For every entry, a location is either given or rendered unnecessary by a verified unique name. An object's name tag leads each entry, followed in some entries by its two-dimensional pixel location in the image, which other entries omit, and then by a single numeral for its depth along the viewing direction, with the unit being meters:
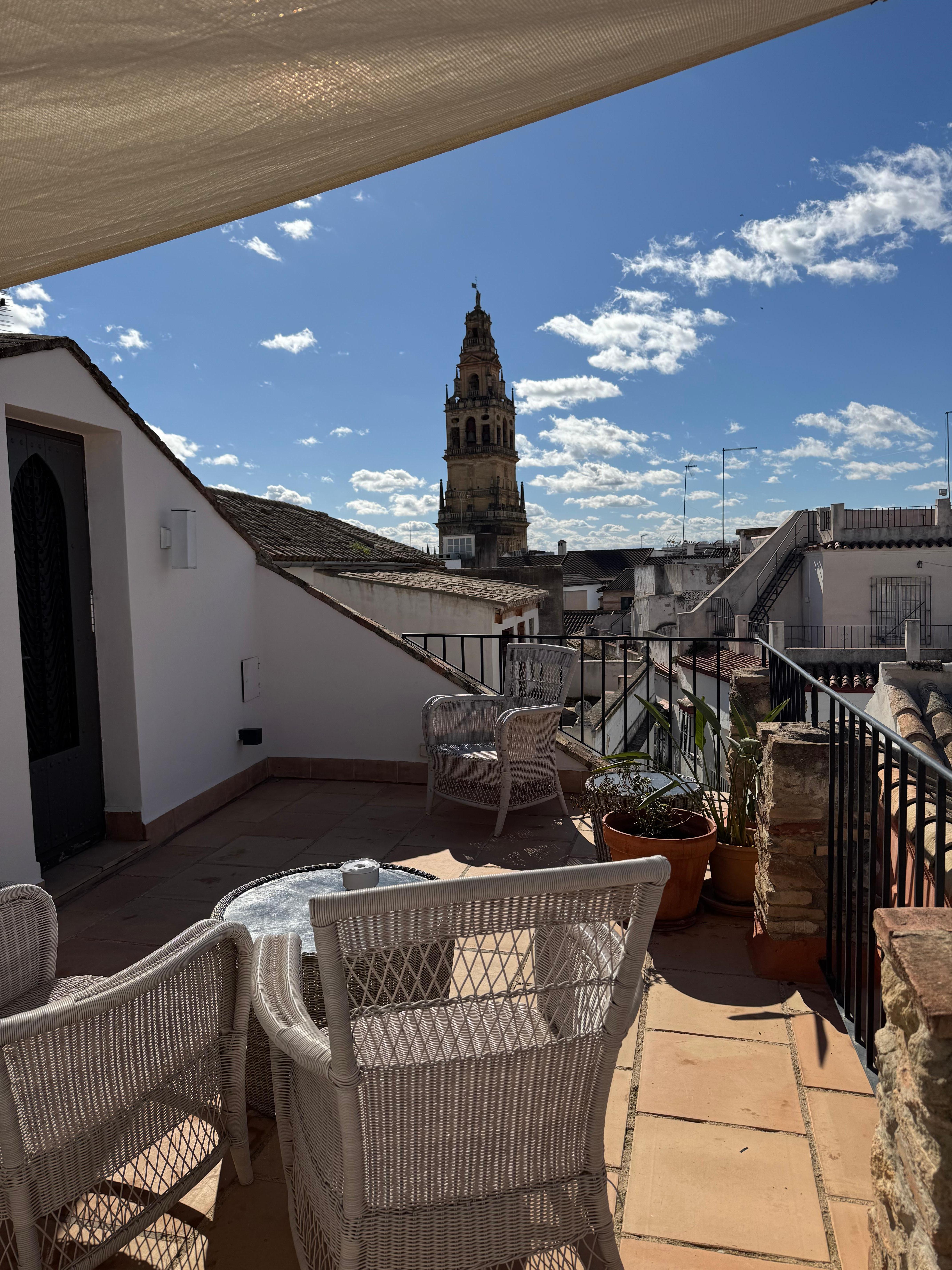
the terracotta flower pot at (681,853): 2.77
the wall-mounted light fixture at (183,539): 4.20
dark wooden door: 3.43
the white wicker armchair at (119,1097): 1.18
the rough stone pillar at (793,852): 2.39
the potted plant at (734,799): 2.92
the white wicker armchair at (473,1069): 1.11
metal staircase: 22.84
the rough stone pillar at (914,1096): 0.97
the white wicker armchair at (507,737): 3.95
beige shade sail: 1.08
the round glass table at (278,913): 1.81
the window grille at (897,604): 21.88
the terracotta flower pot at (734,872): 2.93
